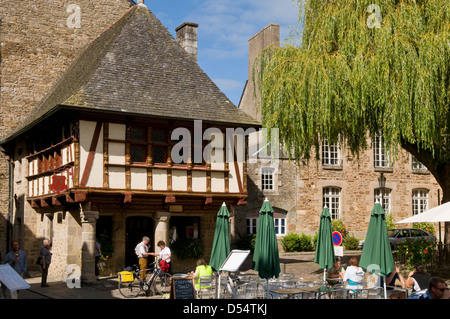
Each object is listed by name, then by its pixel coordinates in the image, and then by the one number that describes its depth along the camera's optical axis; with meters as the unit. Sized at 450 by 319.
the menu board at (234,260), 11.67
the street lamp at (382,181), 28.94
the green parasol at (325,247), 14.18
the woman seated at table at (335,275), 11.94
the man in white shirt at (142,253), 15.40
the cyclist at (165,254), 14.59
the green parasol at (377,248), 10.90
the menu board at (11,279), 8.66
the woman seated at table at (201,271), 12.54
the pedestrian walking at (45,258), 16.16
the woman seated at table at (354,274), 11.58
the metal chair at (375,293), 11.09
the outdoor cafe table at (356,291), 11.10
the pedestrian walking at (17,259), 13.82
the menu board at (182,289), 10.84
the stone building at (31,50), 23.05
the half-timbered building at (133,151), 16.88
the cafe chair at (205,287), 12.55
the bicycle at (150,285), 14.03
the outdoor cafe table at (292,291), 10.66
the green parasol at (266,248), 11.78
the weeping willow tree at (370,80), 14.02
